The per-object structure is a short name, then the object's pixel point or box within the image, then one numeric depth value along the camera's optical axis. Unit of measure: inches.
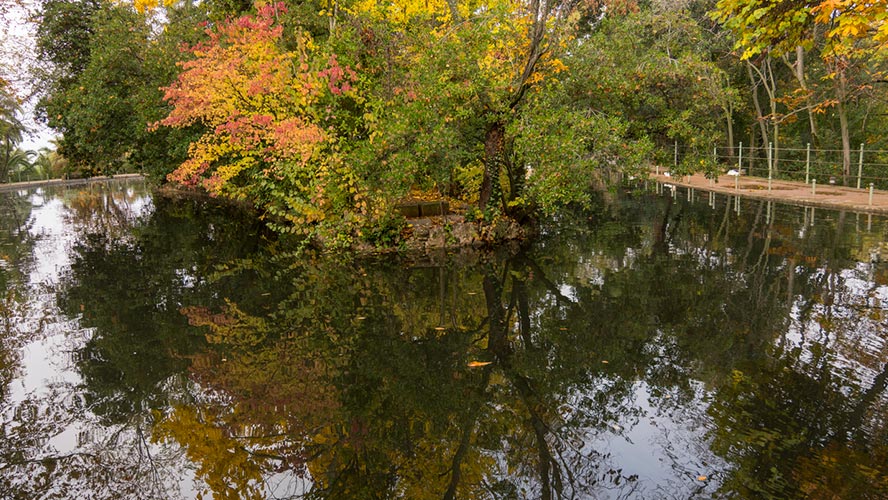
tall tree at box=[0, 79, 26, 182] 1470.1
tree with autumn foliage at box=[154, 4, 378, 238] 438.9
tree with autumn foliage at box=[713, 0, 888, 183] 234.1
